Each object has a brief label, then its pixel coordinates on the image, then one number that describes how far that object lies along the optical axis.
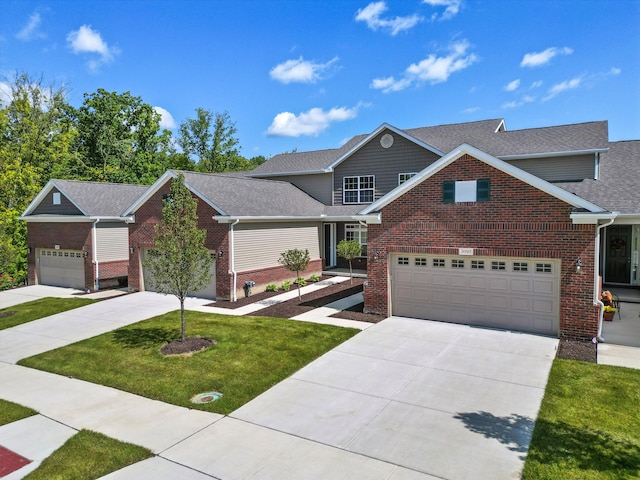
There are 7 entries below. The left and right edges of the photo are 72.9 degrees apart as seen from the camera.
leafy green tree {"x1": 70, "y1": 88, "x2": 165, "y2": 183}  38.28
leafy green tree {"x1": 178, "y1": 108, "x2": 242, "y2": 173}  54.28
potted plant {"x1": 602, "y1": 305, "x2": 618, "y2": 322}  13.31
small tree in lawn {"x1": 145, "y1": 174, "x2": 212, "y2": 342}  11.41
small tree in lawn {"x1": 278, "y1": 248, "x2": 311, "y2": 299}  16.97
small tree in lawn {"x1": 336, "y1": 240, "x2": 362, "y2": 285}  18.98
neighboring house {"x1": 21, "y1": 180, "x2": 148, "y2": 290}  21.83
